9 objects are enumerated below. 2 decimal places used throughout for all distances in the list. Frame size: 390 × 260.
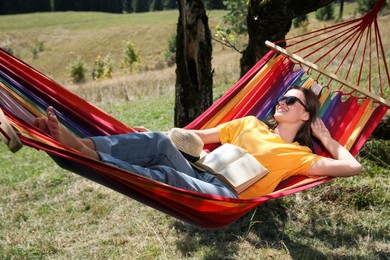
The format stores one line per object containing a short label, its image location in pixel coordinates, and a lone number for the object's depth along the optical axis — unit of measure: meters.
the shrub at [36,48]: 40.69
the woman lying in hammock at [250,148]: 1.95
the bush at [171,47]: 29.18
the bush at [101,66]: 28.48
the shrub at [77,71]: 29.17
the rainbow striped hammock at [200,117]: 1.78
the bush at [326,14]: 27.97
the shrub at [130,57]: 30.87
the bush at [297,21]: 26.30
